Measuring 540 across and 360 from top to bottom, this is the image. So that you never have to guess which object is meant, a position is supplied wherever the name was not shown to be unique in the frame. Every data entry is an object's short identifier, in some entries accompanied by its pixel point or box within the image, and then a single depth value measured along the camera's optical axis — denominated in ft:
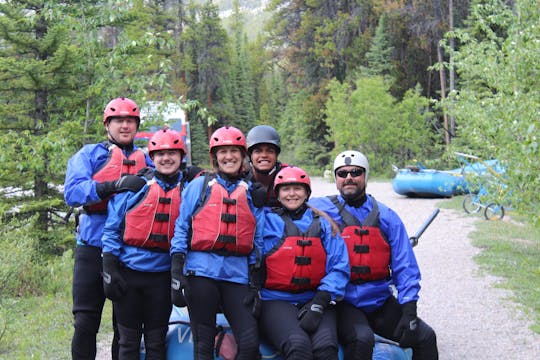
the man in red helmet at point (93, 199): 13.82
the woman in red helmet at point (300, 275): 12.71
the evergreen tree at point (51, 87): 26.14
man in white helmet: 13.80
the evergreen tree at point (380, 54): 122.39
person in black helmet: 16.34
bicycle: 50.98
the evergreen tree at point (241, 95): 183.62
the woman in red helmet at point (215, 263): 12.80
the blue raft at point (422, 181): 68.95
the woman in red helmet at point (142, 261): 13.38
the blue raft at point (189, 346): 13.58
